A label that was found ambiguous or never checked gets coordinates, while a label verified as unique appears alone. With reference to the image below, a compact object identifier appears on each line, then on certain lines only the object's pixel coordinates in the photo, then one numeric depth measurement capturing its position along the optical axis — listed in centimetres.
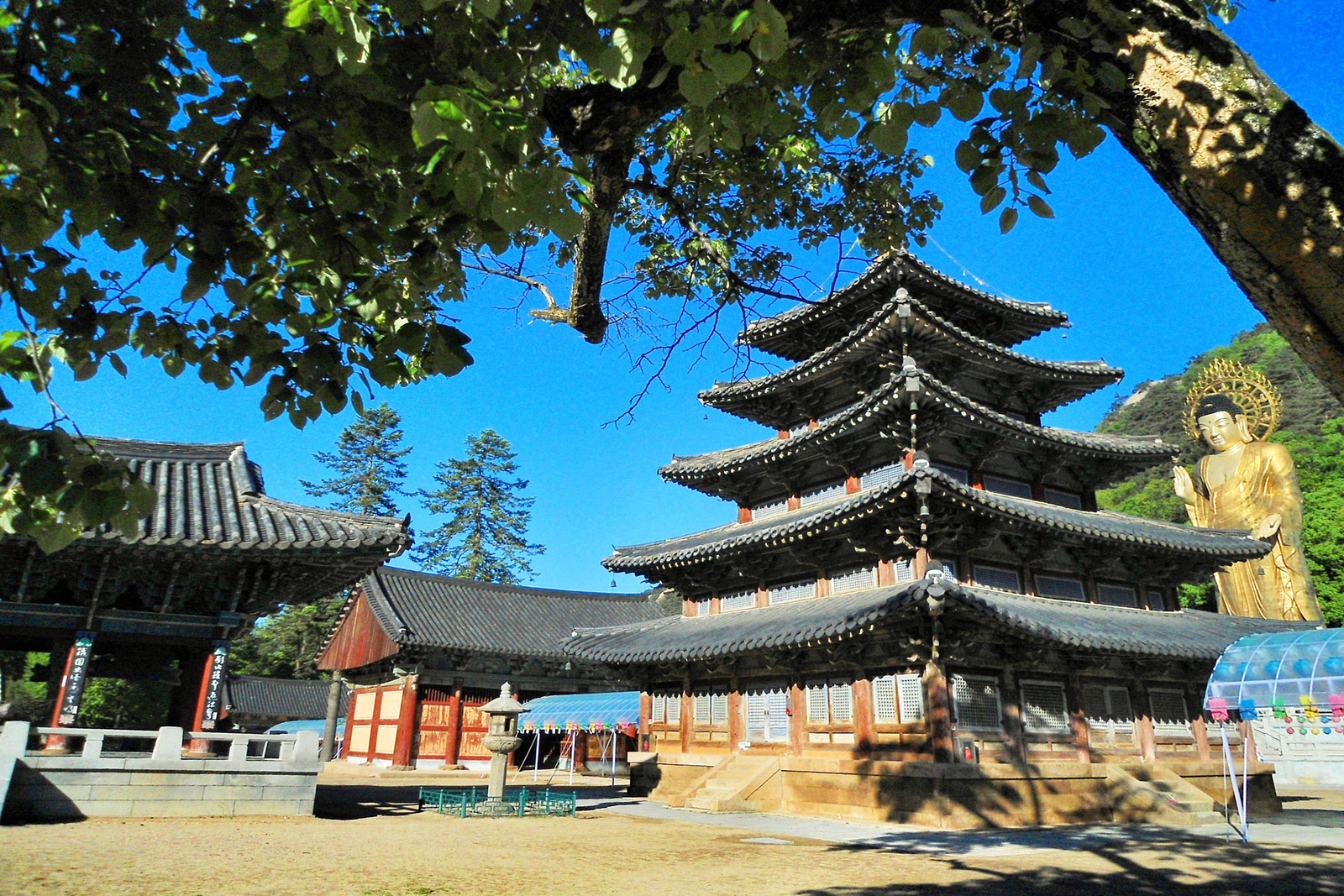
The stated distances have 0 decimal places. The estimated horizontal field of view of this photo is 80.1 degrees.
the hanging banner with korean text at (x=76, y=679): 1205
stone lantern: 1591
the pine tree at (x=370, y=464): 5409
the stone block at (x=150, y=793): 1164
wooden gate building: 2744
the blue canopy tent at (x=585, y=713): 2314
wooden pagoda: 1414
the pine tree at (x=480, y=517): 5672
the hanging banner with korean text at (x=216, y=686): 1302
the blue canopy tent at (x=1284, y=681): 1243
